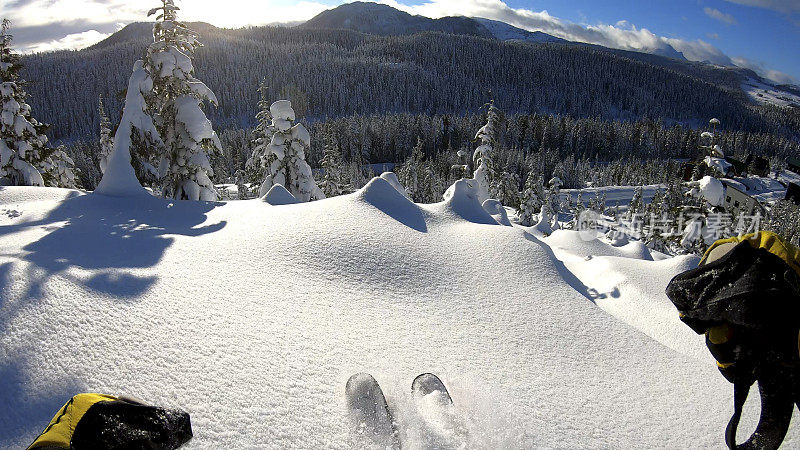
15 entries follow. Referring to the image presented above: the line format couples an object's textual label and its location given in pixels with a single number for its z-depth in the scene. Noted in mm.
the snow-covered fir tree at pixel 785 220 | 48312
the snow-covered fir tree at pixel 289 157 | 19891
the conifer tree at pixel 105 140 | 31797
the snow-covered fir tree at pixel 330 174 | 30875
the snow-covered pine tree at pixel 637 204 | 58000
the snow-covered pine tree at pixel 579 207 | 51331
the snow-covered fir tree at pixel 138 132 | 11000
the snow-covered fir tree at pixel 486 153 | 26719
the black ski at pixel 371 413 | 2973
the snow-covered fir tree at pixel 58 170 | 21181
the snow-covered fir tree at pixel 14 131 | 18297
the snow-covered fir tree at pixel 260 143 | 23411
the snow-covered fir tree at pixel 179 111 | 13781
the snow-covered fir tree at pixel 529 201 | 41531
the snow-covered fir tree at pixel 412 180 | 59375
